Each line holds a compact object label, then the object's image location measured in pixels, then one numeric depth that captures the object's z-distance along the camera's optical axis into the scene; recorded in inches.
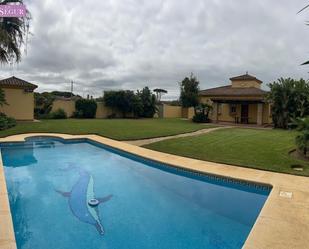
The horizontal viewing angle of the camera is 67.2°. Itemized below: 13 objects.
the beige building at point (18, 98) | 758.9
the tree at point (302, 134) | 305.7
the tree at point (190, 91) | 989.4
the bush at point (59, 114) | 944.8
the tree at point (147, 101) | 1160.1
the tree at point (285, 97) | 698.6
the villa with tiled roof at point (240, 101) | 890.7
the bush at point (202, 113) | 903.5
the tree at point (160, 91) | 1693.6
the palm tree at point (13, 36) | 614.2
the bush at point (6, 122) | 606.6
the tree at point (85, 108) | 1025.4
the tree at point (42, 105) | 963.7
